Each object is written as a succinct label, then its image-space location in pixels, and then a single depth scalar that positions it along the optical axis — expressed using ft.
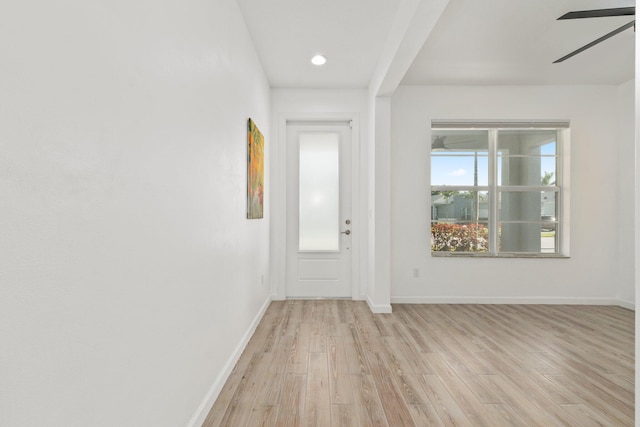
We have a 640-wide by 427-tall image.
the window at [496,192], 13.93
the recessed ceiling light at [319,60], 10.99
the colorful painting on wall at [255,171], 9.37
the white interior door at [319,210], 14.11
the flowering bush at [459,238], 13.97
